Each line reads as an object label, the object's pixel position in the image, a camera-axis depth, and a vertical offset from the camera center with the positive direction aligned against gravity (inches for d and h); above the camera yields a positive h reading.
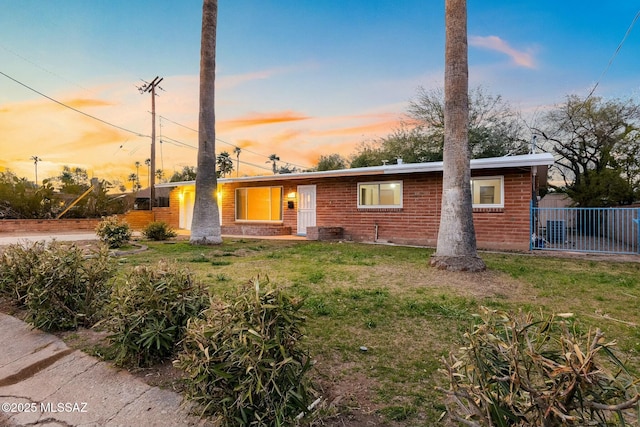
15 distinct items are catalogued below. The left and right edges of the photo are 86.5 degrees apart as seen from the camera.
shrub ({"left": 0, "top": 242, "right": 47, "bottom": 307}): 159.3 -25.3
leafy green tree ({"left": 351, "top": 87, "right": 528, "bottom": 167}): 885.2 +227.7
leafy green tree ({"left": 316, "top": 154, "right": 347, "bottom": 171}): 1328.1 +204.8
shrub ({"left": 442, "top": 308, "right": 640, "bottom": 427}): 41.6 -22.4
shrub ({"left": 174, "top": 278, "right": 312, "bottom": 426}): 67.3 -30.4
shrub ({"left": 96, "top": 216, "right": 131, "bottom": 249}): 404.5 -22.2
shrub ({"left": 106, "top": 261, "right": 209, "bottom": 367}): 104.2 -31.8
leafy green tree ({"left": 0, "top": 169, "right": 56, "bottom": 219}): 663.8 +31.6
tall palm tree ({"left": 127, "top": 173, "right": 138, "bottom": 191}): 2837.8 +302.1
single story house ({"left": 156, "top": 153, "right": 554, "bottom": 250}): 416.5 +17.2
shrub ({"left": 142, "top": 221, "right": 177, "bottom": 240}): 511.5 -25.3
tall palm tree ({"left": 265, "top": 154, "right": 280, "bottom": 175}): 1828.2 +292.1
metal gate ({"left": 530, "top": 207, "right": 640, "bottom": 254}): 437.3 -33.0
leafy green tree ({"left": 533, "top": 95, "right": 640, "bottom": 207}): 719.7 +156.1
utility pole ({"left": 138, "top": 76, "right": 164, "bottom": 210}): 841.5 +238.2
